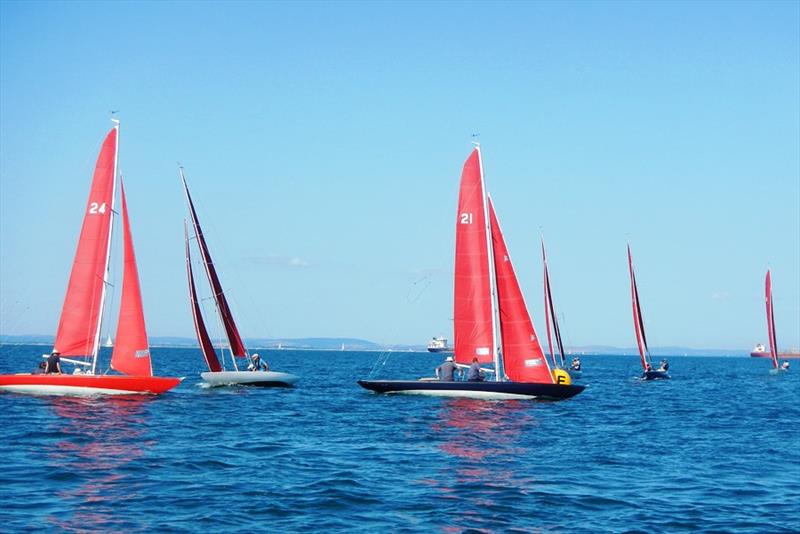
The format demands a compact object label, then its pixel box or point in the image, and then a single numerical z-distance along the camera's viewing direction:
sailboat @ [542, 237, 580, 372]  74.38
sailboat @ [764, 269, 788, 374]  91.88
